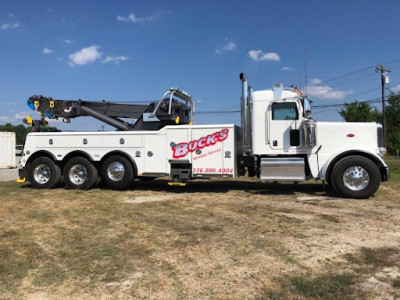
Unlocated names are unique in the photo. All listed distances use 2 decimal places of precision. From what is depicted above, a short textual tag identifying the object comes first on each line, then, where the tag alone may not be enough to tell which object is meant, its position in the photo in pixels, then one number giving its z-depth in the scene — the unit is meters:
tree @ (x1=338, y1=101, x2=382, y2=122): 47.94
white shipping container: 23.80
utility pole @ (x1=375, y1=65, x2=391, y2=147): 37.05
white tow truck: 9.28
